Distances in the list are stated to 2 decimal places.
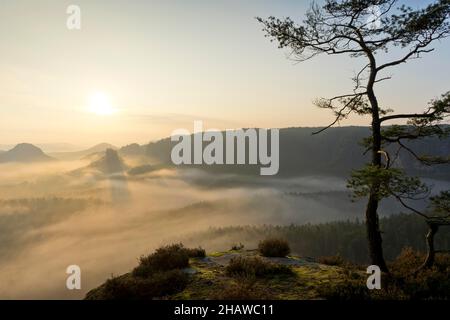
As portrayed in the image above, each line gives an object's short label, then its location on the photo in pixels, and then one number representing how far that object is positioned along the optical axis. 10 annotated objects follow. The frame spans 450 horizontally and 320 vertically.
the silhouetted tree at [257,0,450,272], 14.04
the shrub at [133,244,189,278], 12.96
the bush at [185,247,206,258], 15.54
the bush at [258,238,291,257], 15.69
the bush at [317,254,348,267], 16.05
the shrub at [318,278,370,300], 9.94
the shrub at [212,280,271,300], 9.11
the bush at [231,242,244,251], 17.85
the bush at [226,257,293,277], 12.14
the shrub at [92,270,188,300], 10.70
